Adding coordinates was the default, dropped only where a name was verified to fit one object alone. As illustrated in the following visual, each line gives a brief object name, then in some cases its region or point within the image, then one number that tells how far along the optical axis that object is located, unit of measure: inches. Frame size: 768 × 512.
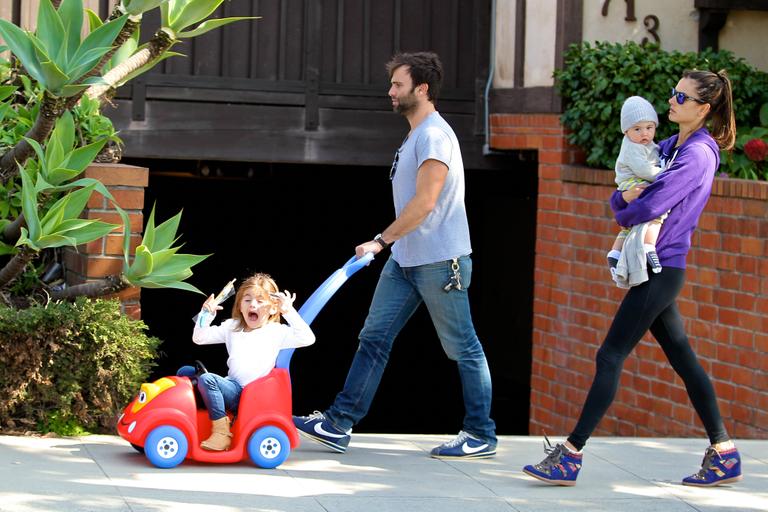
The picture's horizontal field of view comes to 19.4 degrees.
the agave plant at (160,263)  400.8
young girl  376.8
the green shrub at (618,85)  609.6
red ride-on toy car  361.3
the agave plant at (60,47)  368.2
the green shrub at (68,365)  403.3
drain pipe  697.5
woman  358.5
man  382.7
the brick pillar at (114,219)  434.5
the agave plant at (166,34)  392.7
